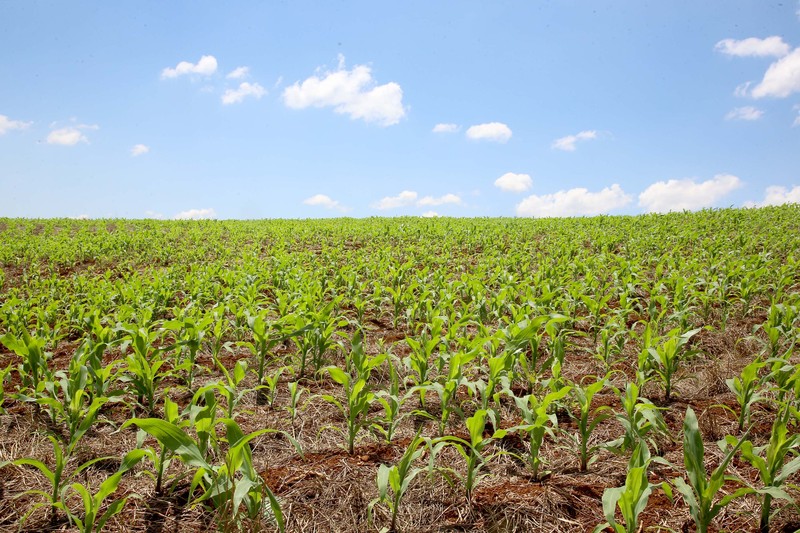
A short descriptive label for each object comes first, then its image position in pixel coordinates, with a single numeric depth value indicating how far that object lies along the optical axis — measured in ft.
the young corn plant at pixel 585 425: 8.00
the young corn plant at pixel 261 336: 11.85
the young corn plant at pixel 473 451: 7.00
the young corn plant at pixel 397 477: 6.34
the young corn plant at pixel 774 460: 6.11
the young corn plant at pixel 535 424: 7.46
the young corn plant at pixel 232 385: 8.45
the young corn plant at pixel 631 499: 5.62
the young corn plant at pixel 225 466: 5.94
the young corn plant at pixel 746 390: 8.74
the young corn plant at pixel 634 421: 7.63
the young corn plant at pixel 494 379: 8.93
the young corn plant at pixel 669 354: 10.35
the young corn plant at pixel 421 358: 11.12
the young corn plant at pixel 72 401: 7.73
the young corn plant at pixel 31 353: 10.03
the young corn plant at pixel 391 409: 8.73
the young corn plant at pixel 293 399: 9.56
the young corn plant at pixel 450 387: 9.06
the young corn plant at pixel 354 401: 8.46
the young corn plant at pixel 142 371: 10.09
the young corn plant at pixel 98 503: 5.87
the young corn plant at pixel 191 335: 11.26
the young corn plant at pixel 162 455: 7.19
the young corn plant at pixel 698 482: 5.60
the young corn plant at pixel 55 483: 6.22
